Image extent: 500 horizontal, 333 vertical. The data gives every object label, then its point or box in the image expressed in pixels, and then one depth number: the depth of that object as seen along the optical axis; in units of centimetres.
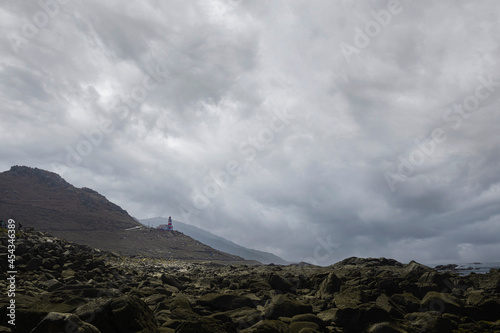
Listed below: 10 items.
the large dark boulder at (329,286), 1706
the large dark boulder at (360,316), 1201
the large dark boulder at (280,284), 2041
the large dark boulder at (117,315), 902
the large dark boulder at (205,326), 952
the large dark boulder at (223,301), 1437
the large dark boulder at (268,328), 1030
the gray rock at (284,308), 1280
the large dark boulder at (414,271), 2050
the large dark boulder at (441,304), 1368
